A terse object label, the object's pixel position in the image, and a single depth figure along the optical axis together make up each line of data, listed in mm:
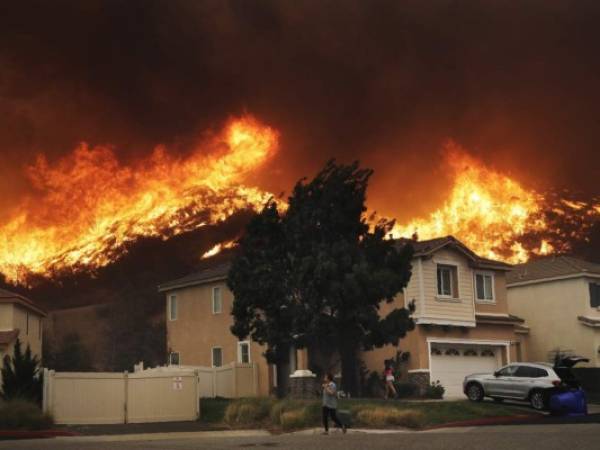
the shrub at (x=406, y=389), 39750
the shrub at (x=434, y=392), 39688
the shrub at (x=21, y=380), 30656
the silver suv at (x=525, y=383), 33156
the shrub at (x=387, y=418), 28125
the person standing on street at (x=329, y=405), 25625
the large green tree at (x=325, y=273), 34562
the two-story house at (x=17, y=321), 42219
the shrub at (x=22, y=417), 27391
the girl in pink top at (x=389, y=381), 37938
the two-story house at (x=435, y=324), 41344
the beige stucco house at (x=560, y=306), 50531
